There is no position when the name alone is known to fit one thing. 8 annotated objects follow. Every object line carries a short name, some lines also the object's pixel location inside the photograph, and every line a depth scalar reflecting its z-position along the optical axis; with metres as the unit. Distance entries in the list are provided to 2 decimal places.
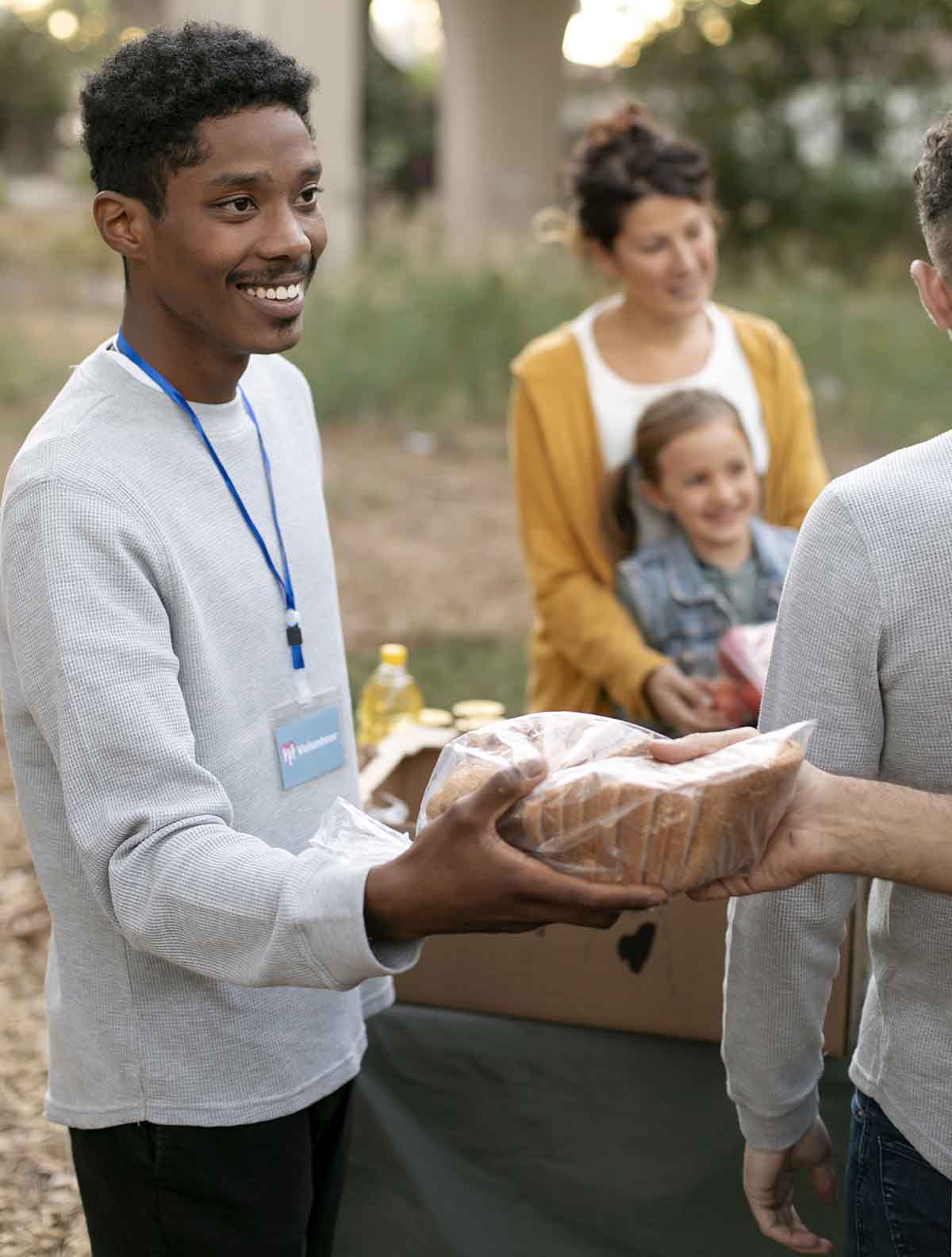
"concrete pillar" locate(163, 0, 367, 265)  12.27
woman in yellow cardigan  3.41
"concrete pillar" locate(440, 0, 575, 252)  15.05
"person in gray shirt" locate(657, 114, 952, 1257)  1.45
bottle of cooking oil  3.26
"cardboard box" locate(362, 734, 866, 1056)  2.52
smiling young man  1.47
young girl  3.24
